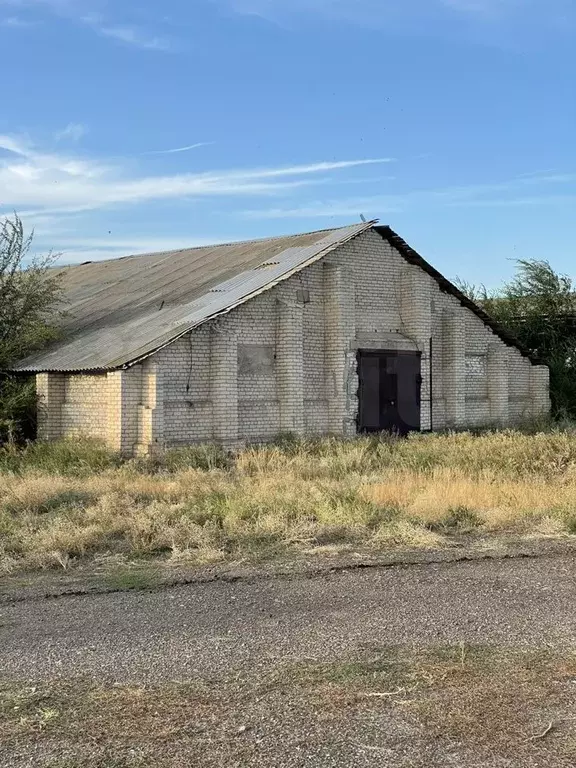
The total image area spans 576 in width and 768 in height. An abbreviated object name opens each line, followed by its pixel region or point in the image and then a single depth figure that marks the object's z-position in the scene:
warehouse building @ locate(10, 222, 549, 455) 15.43
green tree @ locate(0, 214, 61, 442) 16.48
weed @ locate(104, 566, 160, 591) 6.73
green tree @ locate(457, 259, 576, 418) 23.09
